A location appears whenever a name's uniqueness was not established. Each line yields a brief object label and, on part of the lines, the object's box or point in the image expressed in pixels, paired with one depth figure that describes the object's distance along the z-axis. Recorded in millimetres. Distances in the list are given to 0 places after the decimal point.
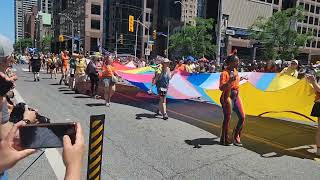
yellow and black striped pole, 1984
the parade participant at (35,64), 14054
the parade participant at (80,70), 10839
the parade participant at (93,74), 9661
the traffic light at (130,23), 30601
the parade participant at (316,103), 4521
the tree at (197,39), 39565
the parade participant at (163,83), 6721
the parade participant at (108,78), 8114
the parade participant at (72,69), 11253
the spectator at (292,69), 7064
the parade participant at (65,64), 12796
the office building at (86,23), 55240
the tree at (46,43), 85114
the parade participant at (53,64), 16330
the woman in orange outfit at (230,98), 4800
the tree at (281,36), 30058
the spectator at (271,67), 11679
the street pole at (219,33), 18497
